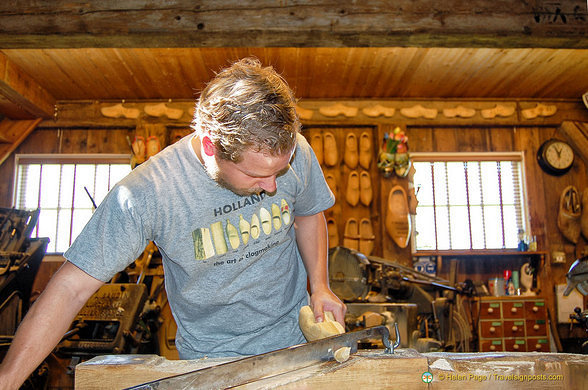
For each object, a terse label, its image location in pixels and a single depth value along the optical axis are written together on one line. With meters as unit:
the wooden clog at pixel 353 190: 5.53
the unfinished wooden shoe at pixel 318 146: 5.58
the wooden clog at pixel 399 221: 5.33
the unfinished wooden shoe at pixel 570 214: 5.50
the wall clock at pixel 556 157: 5.62
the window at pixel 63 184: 5.56
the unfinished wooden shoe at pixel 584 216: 5.44
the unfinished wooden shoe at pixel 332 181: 5.52
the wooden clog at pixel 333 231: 5.41
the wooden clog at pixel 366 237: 5.40
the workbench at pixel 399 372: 1.20
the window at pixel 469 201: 5.72
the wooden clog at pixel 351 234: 5.39
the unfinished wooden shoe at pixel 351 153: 5.57
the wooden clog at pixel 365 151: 5.59
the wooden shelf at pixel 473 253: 5.34
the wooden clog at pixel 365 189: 5.54
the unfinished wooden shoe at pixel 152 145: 5.30
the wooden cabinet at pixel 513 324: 5.00
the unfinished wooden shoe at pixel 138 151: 5.27
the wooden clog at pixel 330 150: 5.54
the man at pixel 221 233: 1.30
